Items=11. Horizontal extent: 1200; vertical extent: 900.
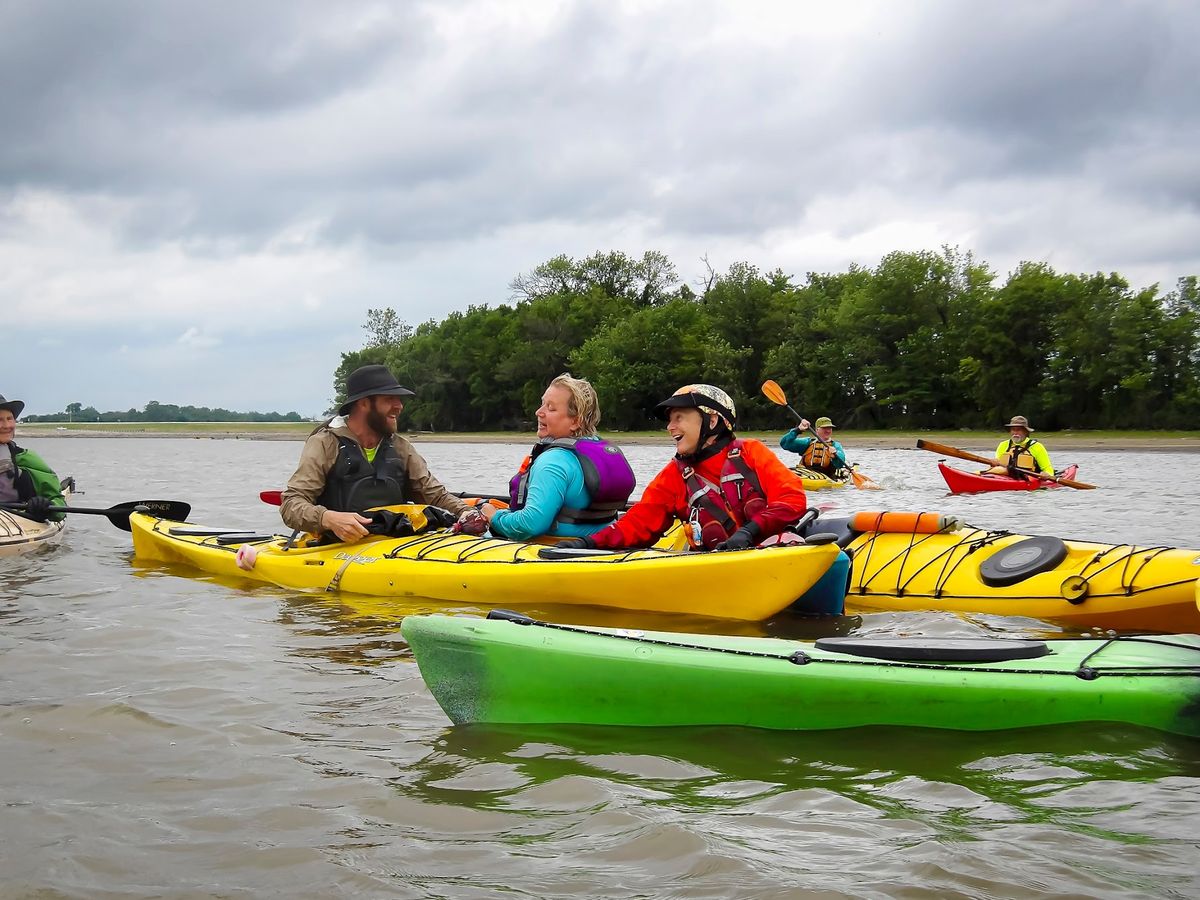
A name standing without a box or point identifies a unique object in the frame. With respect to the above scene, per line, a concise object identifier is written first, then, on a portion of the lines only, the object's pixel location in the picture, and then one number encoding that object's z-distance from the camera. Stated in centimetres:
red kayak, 1372
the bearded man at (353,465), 641
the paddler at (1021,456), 1392
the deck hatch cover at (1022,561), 525
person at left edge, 901
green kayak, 337
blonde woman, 594
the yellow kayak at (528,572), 496
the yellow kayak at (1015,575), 491
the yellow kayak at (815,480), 1559
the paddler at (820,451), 1596
